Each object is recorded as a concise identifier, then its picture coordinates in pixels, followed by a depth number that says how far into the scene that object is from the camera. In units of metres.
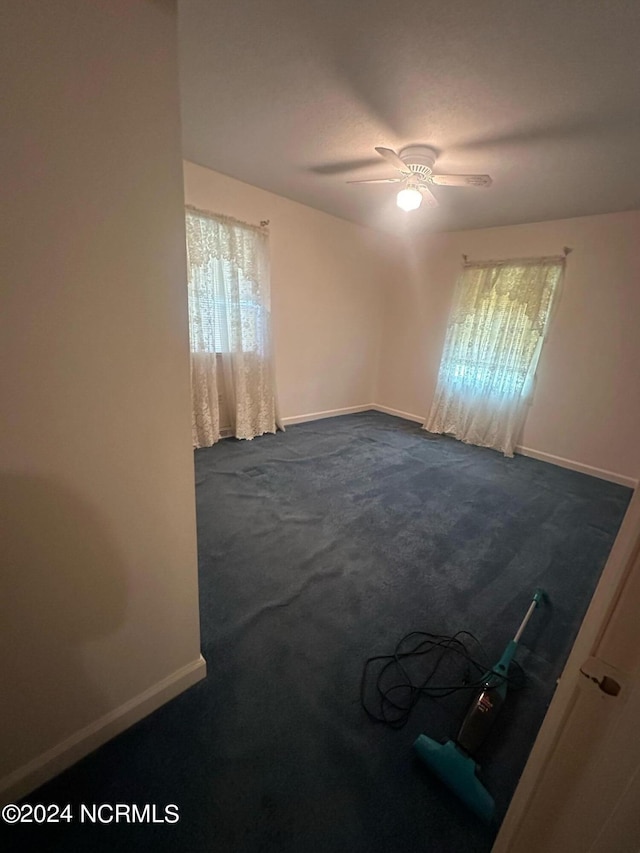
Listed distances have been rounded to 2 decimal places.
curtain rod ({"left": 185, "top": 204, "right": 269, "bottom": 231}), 2.72
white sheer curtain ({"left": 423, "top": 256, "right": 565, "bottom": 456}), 3.37
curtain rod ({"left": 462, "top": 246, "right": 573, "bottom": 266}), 3.15
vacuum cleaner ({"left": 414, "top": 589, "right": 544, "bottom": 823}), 0.96
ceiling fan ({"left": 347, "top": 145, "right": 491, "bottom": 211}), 2.04
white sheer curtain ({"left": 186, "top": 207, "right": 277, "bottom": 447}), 2.88
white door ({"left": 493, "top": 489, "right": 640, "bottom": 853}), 0.39
